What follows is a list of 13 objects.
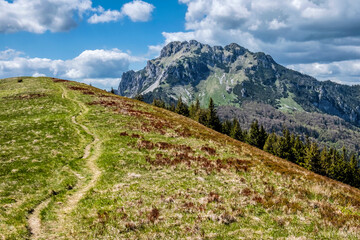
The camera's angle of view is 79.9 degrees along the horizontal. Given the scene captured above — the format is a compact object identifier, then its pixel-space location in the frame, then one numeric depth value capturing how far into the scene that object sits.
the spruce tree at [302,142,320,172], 75.06
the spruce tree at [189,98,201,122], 117.84
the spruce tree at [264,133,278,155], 90.50
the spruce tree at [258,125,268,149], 103.25
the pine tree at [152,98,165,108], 142.82
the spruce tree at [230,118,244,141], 109.59
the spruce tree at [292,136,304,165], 85.18
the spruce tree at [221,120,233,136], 117.90
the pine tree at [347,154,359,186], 81.06
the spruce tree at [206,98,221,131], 104.88
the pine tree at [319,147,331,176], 77.34
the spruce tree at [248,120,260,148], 102.62
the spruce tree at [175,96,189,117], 121.69
